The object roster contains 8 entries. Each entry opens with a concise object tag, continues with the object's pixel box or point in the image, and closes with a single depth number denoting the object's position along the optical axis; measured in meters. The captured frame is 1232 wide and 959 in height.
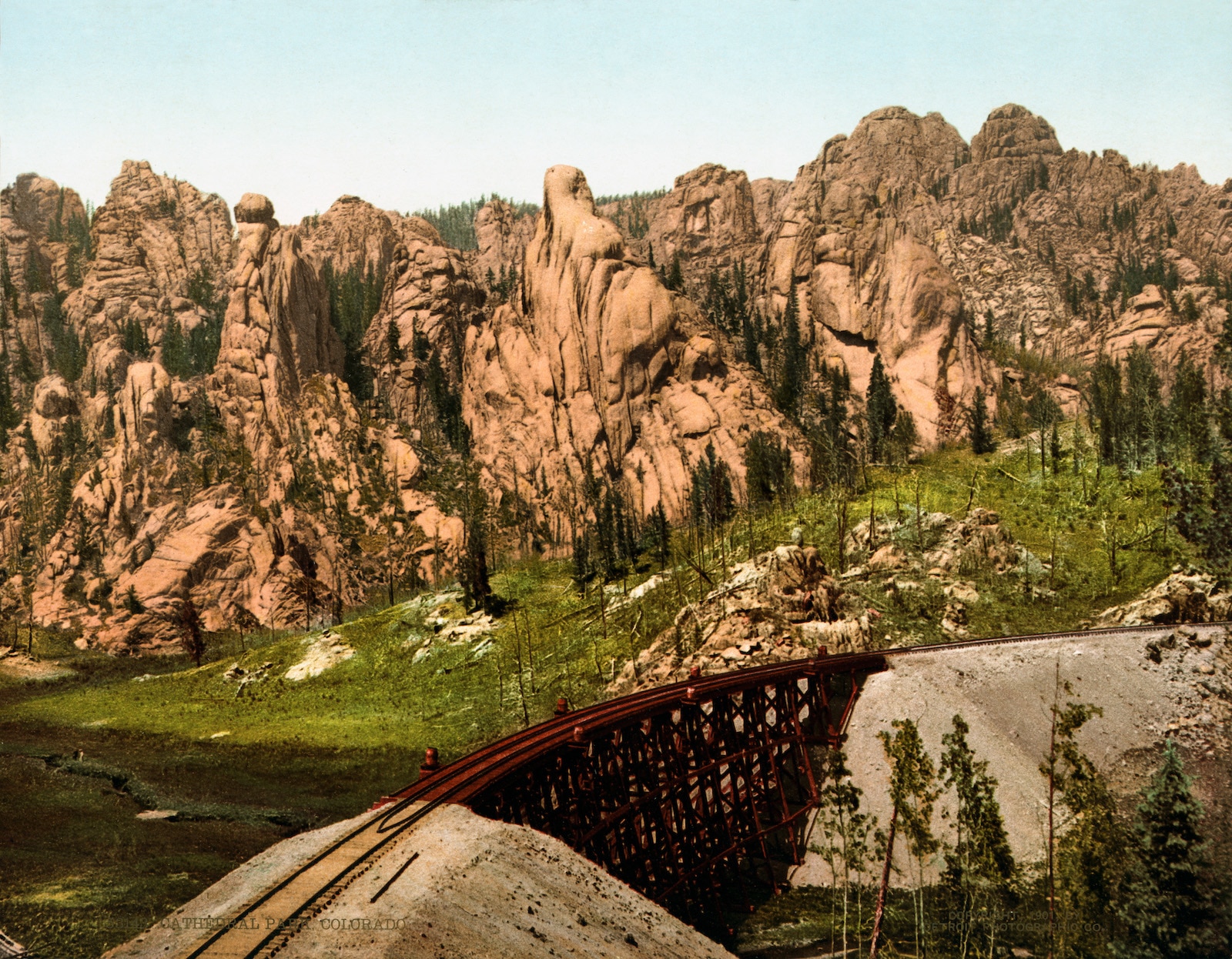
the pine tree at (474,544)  118.62
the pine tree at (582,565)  124.12
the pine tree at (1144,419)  121.75
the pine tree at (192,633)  125.31
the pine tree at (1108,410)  128.25
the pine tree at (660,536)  126.00
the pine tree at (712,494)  130.00
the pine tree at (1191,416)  118.12
